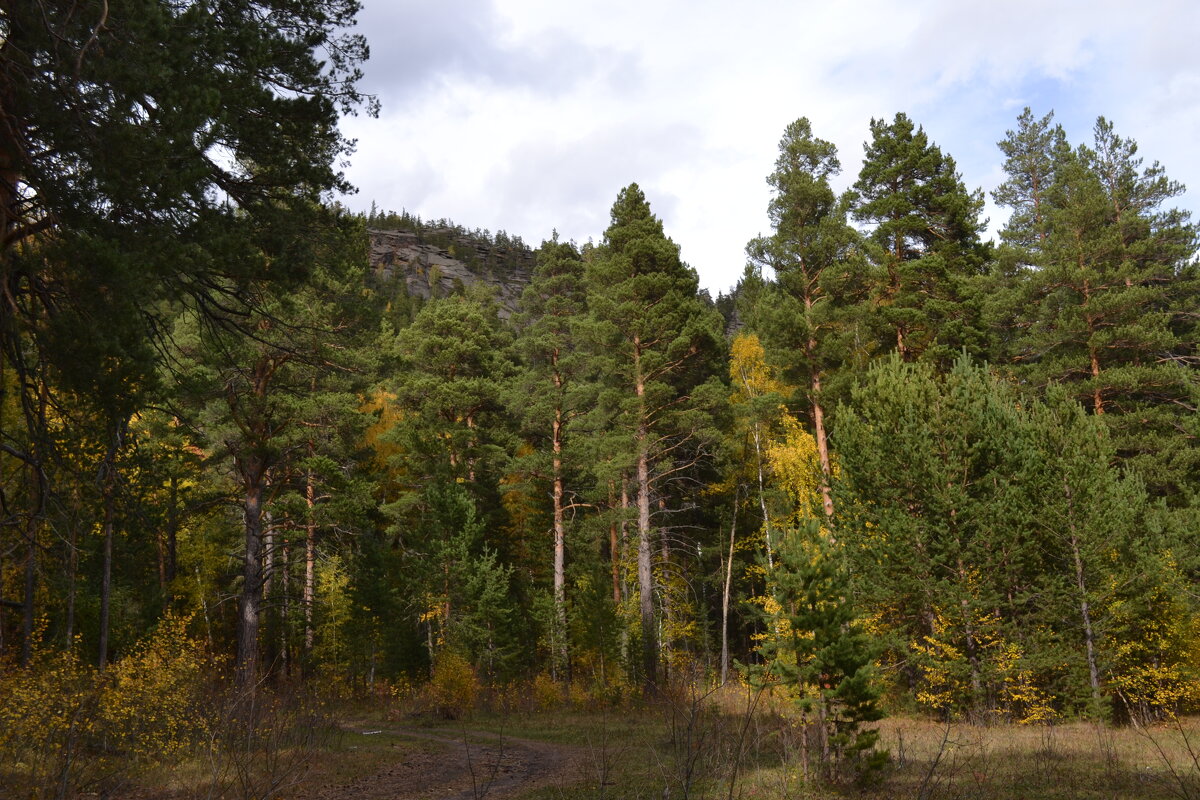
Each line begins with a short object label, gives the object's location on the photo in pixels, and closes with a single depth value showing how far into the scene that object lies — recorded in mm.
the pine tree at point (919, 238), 22828
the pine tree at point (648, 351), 21469
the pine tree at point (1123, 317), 21500
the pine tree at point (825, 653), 9523
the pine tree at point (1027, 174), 29000
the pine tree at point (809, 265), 21953
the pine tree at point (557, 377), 24875
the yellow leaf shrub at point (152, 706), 11070
